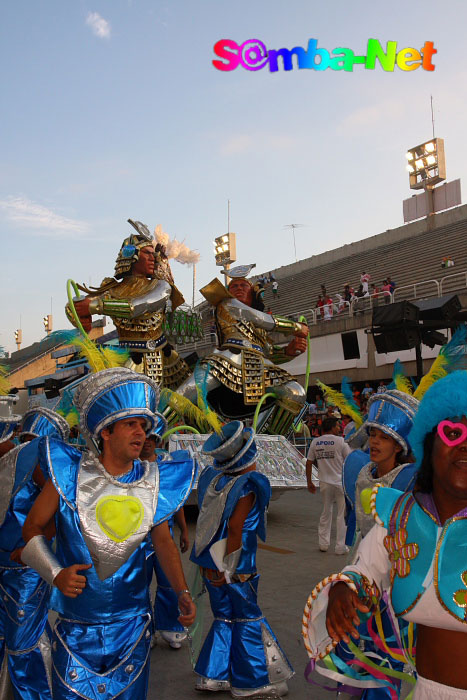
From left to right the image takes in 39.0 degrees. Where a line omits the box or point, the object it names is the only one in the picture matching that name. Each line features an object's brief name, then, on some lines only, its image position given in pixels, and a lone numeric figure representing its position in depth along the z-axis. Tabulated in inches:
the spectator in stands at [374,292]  740.6
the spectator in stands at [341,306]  811.1
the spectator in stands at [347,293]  840.9
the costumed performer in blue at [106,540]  97.0
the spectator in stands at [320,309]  860.2
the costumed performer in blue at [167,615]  178.9
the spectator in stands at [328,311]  813.9
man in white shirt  289.7
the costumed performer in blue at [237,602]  145.2
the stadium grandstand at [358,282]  746.8
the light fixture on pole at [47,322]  2369.6
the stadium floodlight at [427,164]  1270.9
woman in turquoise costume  73.4
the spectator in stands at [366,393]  546.8
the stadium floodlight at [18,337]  2532.0
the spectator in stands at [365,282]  816.9
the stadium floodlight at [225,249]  1509.6
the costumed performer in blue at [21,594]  126.2
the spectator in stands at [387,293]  714.4
